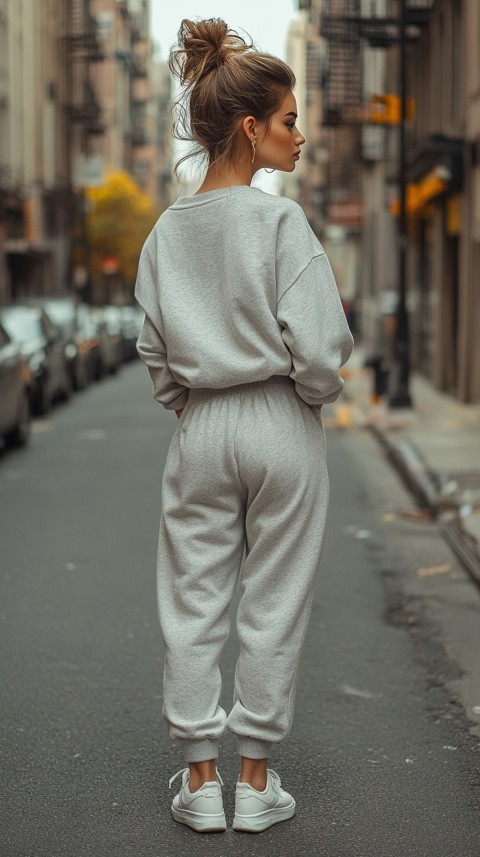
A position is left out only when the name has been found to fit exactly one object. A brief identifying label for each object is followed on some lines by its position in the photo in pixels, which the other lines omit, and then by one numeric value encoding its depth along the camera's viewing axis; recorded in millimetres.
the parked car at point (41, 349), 19000
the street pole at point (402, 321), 18312
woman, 3389
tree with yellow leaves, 66562
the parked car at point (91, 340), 26938
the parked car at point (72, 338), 23531
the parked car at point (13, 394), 13461
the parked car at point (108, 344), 29484
